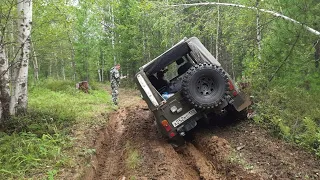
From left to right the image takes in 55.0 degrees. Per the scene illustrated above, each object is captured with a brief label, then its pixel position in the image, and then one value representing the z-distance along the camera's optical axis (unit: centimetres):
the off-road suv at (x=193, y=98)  659
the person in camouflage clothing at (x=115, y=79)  1357
